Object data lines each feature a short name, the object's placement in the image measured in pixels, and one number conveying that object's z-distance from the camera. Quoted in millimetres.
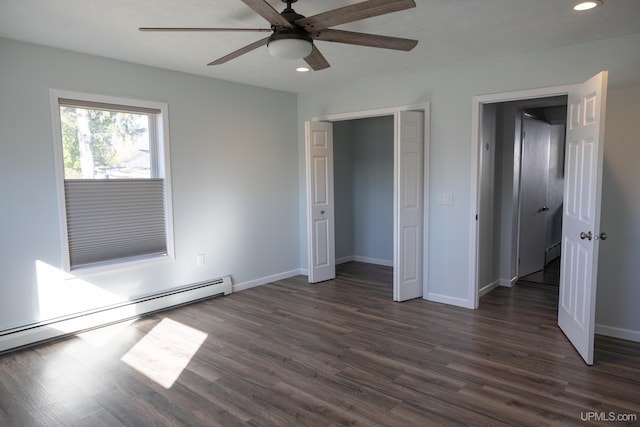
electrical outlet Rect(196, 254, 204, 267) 4680
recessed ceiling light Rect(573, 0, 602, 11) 2650
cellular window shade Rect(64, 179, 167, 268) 3760
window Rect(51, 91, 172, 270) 3707
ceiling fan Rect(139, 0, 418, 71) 1995
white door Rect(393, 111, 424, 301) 4402
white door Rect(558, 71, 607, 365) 2891
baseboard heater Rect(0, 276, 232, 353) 3377
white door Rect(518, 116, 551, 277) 5297
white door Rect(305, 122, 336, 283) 5266
